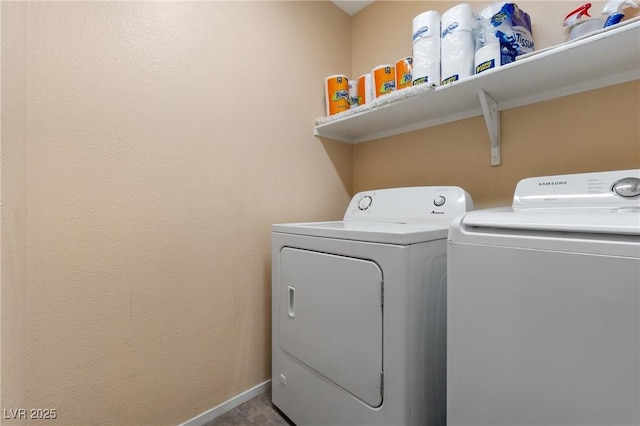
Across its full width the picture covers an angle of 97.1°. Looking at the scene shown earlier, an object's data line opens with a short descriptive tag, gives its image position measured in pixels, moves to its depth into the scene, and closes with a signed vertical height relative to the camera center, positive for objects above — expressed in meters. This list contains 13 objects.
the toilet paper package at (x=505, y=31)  1.10 +0.70
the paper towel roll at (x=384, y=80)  1.54 +0.72
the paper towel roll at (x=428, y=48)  1.27 +0.73
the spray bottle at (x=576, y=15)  1.00 +0.70
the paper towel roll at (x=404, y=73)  1.44 +0.71
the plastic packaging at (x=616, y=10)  0.90 +0.65
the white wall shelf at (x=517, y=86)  0.93 +0.52
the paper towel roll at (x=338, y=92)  1.74 +0.73
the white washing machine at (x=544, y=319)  0.54 -0.24
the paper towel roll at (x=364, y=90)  1.68 +0.73
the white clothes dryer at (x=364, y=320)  0.89 -0.39
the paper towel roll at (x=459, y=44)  1.18 +0.70
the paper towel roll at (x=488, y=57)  1.09 +0.60
